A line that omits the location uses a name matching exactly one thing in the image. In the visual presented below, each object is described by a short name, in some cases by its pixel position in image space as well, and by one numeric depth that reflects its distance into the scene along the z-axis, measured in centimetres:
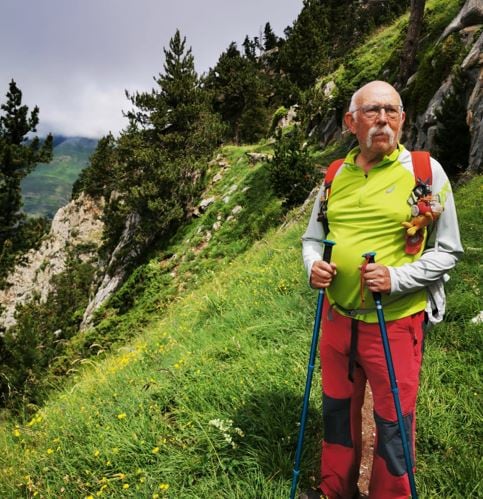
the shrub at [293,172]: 1516
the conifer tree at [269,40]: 7525
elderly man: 213
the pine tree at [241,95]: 4053
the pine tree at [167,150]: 2442
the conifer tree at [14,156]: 1523
